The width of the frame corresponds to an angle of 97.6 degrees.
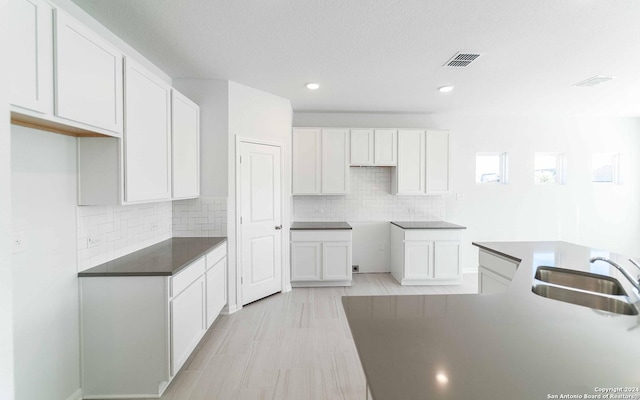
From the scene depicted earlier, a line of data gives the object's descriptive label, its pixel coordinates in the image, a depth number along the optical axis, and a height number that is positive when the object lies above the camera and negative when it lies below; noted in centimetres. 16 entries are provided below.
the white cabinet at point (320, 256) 402 -88
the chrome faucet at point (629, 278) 139 -42
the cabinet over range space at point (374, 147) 434 +75
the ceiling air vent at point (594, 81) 304 +128
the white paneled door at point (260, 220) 335 -33
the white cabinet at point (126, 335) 188 -95
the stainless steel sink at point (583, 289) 152 -57
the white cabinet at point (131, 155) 191 +28
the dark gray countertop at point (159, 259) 190 -51
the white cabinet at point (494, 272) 222 -65
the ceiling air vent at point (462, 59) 254 +128
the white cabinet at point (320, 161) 427 +52
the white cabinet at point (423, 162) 439 +52
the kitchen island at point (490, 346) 77 -52
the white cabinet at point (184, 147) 259 +48
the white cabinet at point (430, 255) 412 -88
